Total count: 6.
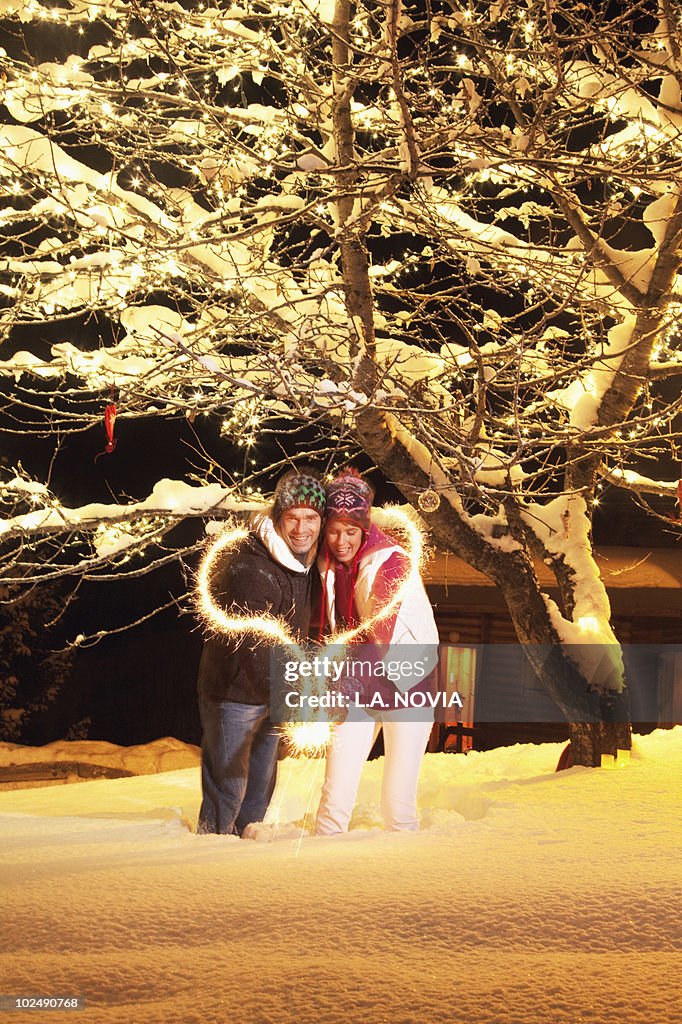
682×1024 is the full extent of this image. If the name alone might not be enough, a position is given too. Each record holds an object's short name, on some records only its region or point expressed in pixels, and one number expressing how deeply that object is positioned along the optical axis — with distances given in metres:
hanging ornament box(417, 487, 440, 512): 6.04
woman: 4.63
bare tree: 5.20
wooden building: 12.62
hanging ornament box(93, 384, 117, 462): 4.95
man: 4.57
